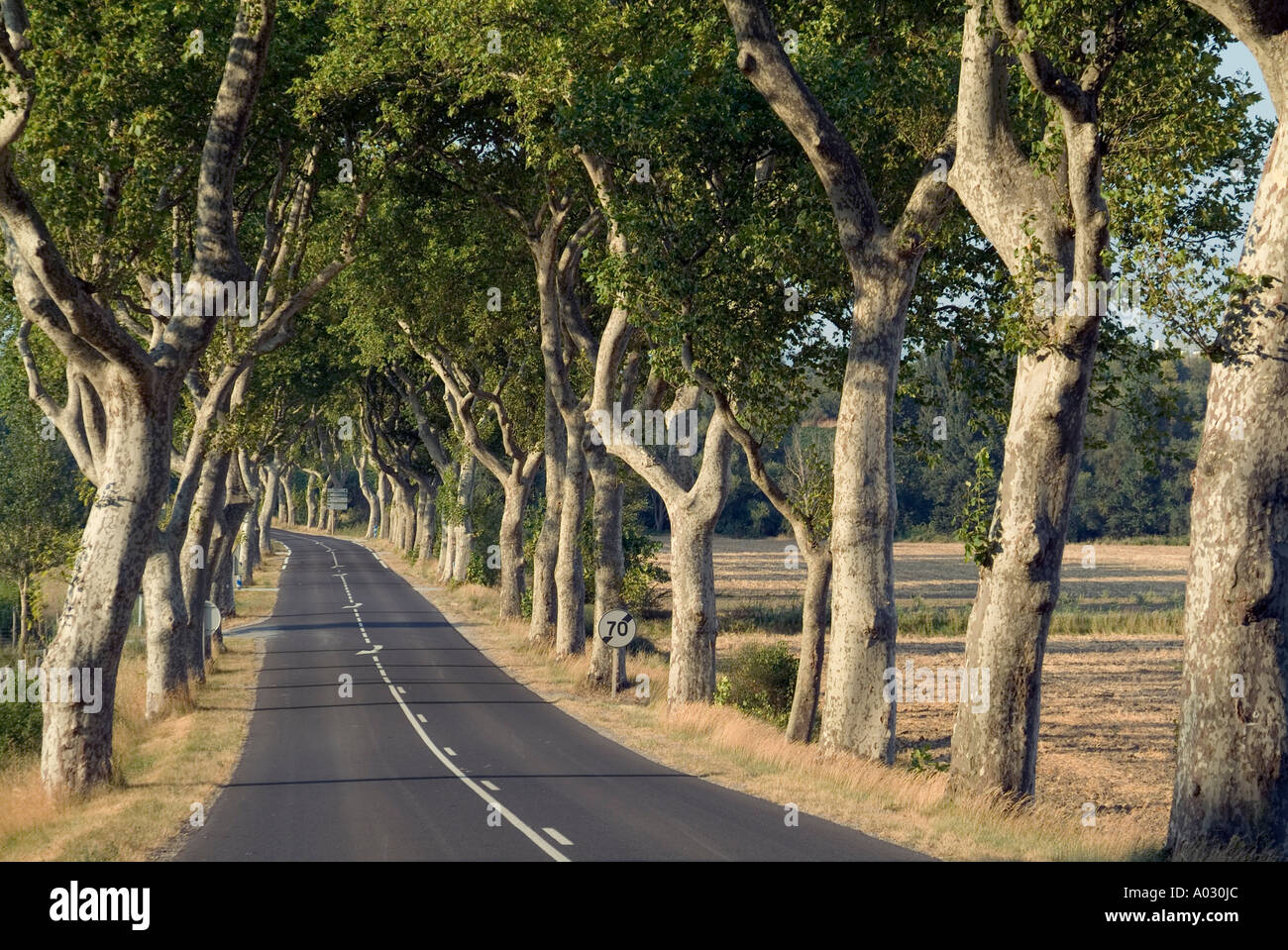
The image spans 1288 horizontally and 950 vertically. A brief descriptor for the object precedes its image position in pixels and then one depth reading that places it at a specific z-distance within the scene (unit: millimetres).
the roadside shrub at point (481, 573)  53438
